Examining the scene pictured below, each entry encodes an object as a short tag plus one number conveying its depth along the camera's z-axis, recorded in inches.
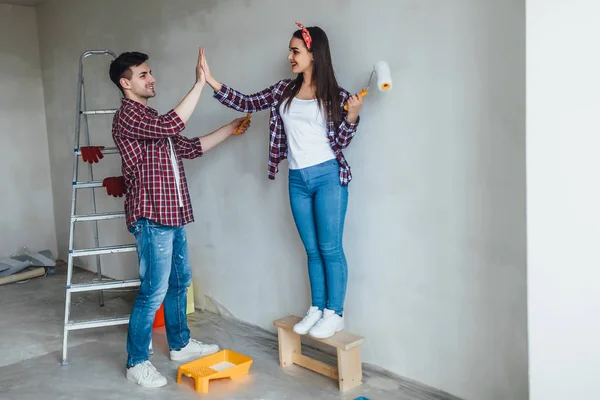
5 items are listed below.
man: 112.3
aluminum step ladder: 131.9
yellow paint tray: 114.9
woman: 110.0
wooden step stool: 111.2
